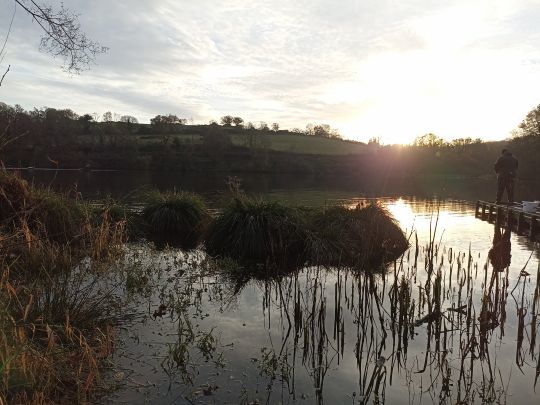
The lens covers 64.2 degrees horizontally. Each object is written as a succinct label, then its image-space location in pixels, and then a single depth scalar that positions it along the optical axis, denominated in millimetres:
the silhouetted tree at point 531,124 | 68312
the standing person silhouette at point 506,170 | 22516
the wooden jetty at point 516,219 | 18391
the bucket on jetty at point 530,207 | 19531
